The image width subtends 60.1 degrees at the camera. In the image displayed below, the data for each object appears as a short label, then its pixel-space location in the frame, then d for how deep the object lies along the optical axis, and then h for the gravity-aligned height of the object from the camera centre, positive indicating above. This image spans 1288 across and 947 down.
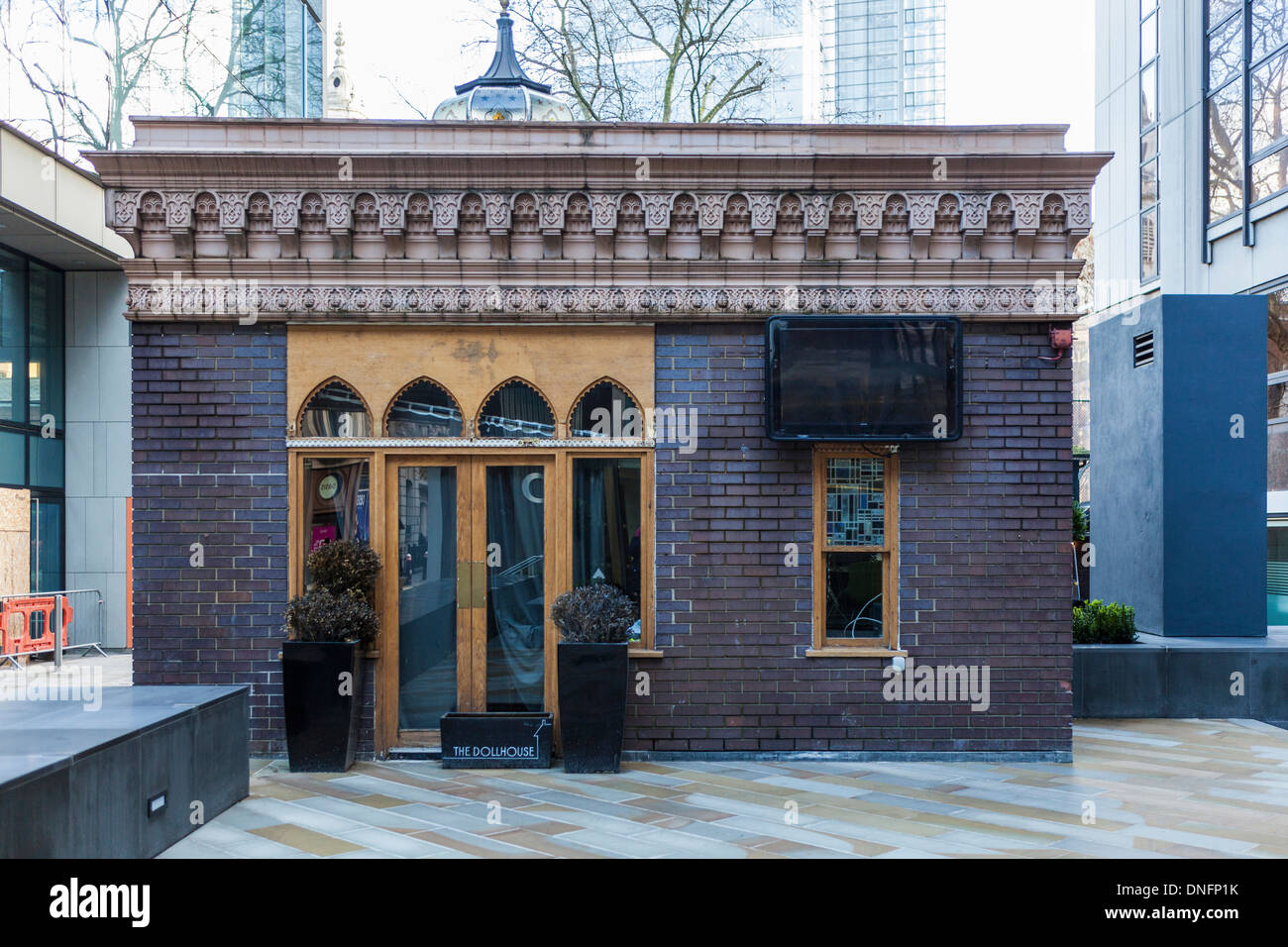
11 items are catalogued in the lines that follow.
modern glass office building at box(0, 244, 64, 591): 18.64 +2.03
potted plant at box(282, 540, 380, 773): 8.89 -1.33
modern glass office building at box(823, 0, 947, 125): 85.00 +35.81
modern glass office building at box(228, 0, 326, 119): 24.19 +10.46
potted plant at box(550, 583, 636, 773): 8.86 -1.46
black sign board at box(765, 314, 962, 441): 9.32 +1.08
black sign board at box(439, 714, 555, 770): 9.05 -1.90
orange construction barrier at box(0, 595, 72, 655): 16.53 -1.65
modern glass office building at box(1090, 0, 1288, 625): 19.66 +7.15
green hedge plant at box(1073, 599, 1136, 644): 11.95 -1.29
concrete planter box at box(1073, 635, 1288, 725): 11.70 -1.85
